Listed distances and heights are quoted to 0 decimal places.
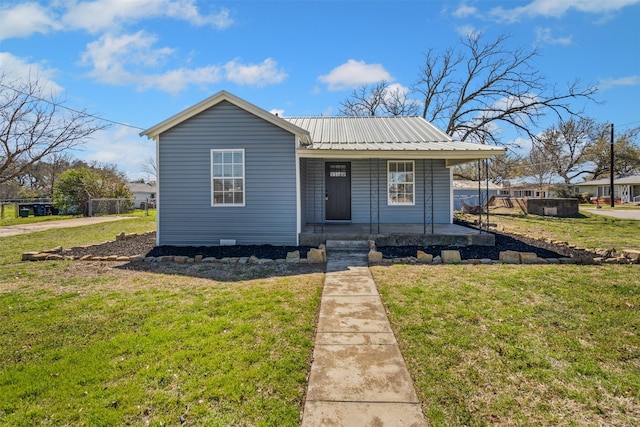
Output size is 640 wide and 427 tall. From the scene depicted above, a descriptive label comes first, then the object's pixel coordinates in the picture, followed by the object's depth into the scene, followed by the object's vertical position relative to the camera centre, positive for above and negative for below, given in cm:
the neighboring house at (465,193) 2506 +106
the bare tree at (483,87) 1908 +756
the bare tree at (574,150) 3615 +640
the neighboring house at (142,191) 4632 +251
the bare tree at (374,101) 2418 +801
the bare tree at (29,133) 1564 +384
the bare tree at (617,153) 3712 +592
